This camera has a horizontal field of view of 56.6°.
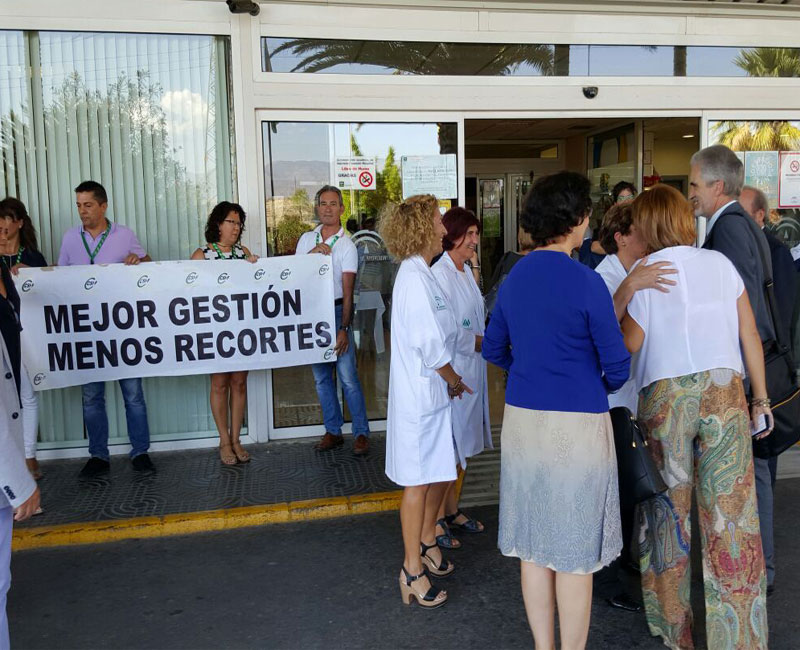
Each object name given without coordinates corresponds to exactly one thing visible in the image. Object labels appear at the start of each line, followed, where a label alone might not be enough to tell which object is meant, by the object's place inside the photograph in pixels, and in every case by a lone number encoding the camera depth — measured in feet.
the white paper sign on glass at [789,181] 25.21
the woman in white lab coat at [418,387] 12.32
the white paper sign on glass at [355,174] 22.27
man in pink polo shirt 19.75
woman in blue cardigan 9.39
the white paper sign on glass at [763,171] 24.90
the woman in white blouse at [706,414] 10.31
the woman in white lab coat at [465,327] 14.40
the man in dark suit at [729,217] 11.47
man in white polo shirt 20.85
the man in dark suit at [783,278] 12.84
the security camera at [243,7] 20.18
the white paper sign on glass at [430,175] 22.77
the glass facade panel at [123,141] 20.59
